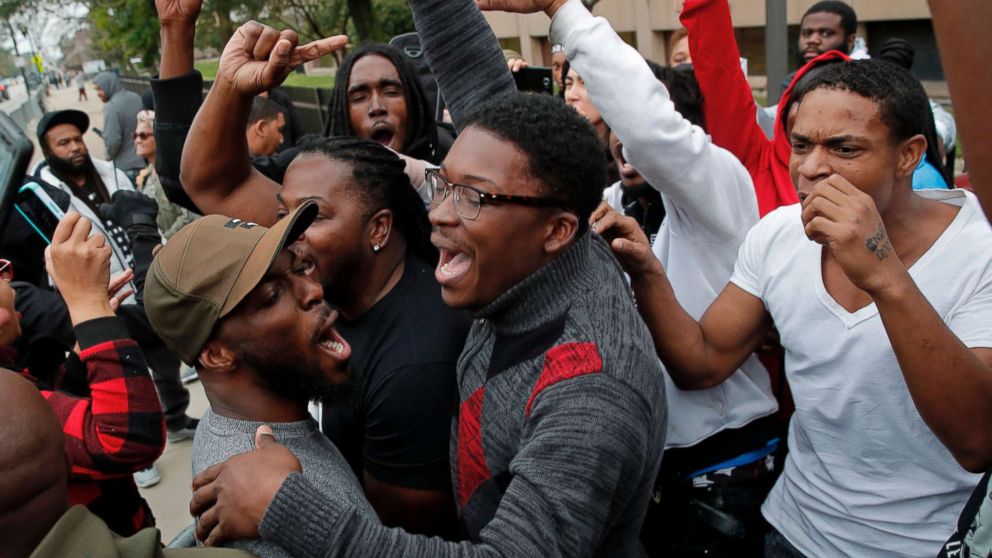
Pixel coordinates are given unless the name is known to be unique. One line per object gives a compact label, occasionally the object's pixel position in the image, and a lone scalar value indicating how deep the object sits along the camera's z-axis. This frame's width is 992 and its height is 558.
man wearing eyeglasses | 1.40
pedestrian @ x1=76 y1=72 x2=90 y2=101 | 48.97
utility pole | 5.80
